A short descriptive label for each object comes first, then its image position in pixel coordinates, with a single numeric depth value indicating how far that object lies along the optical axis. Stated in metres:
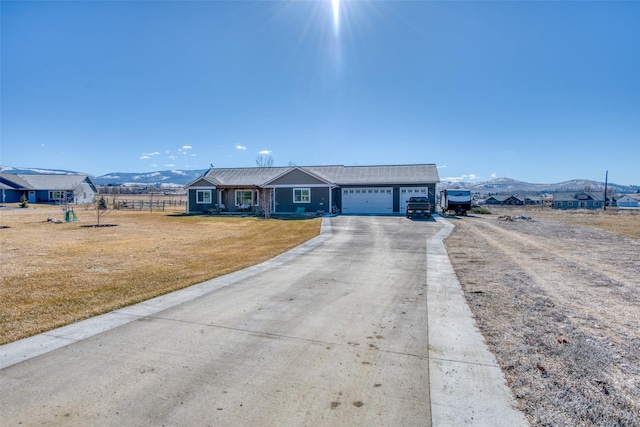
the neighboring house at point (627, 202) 95.35
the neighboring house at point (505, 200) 102.94
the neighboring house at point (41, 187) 55.88
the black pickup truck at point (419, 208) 27.23
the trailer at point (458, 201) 33.03
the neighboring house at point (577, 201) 83.06
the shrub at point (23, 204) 44.22
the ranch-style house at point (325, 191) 32.34
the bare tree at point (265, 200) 29.61
